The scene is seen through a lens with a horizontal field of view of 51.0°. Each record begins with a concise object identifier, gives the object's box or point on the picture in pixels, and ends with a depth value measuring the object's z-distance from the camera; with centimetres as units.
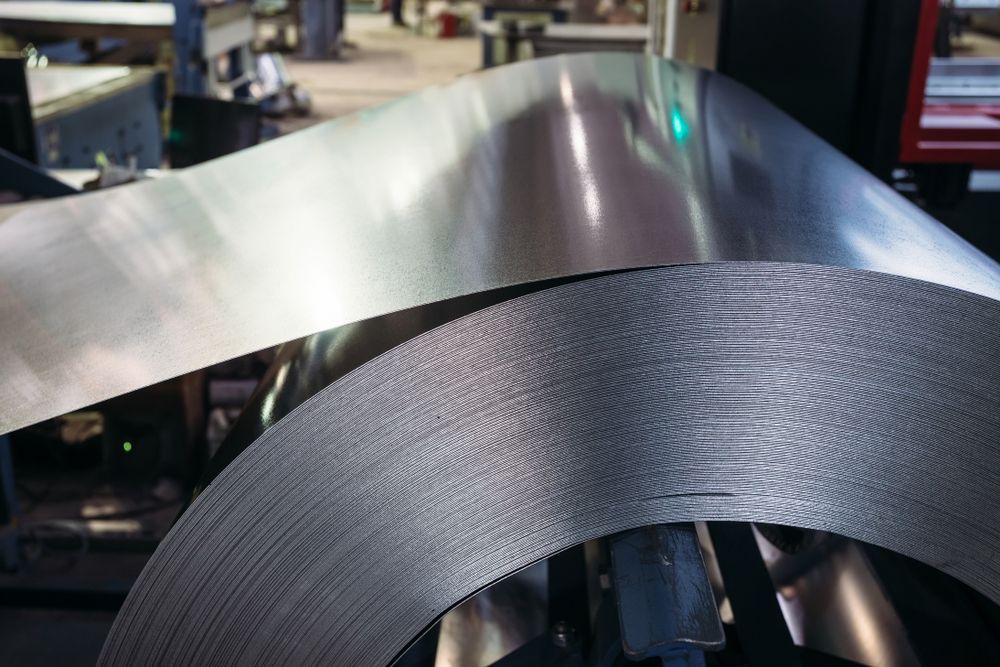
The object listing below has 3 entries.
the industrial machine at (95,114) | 313
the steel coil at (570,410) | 81
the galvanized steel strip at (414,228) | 89
